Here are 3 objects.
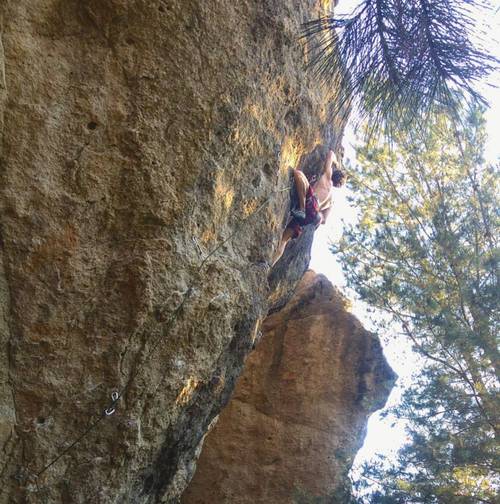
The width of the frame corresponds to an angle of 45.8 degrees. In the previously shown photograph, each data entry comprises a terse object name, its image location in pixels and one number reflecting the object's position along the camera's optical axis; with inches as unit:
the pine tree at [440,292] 258.4
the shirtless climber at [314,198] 232.4
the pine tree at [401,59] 150.1
